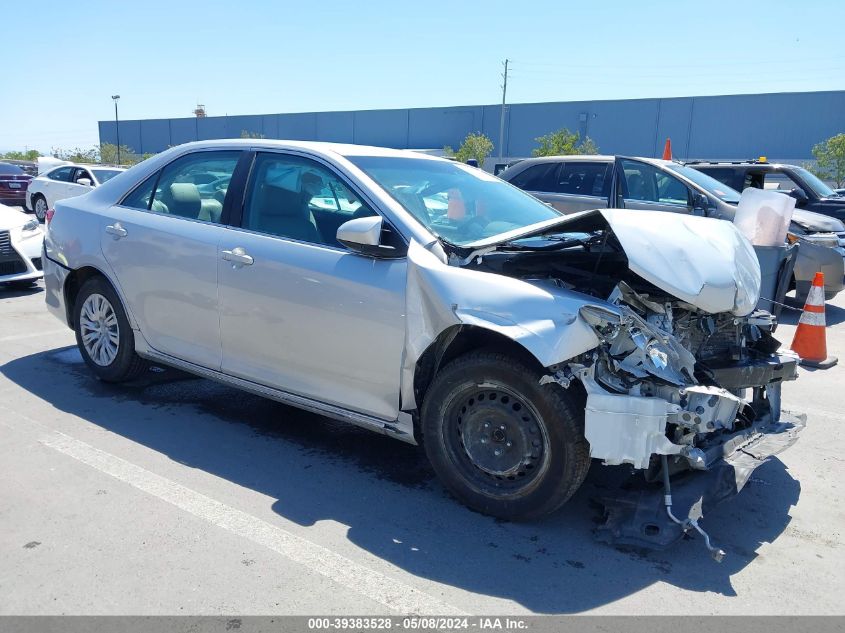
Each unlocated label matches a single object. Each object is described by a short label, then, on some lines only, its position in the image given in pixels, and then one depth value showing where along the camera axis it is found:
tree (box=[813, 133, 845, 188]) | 38.12
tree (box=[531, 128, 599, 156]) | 45.31
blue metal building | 48.81
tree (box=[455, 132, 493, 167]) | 51.09
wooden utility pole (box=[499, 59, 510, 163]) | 56.23
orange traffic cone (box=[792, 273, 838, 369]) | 6.44
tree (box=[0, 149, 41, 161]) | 67.79
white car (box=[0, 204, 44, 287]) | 8.63
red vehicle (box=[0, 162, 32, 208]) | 23.48
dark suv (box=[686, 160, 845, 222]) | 10.27
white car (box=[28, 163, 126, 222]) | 17.86
